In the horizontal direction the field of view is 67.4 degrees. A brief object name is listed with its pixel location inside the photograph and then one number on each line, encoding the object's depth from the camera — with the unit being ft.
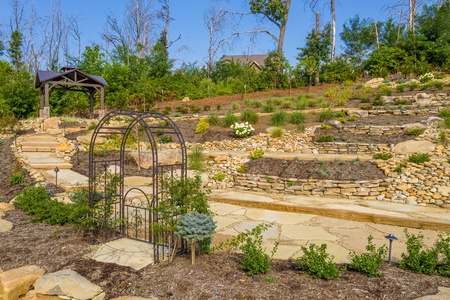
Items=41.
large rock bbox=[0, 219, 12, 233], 12.59
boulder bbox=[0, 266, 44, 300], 8.75
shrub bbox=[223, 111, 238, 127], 38.01
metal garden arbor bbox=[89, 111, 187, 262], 10.46
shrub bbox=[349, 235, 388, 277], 9.12
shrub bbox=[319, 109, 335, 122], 36.88
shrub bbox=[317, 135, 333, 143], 30.30
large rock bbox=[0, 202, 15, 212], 15.51
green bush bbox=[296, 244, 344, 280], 8.95
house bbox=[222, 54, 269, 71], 123.80
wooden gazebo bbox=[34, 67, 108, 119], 41.45
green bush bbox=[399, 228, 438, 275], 9.29
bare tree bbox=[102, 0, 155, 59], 87.92
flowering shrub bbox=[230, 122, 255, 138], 33.86
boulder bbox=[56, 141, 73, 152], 30.05
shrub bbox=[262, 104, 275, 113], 42.90
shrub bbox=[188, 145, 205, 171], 25.96
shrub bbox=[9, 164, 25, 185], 21.09
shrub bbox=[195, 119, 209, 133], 37.47
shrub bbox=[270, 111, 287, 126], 36.55
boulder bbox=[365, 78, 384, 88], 54.85
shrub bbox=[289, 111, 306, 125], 36.62
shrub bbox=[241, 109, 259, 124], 38.29
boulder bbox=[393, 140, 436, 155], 25.68
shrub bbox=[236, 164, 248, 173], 25.01
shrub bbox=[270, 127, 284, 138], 32.89
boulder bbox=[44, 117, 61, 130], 37.68
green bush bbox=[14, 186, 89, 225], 12.29
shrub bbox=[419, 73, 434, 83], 49.85
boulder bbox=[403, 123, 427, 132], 29.97
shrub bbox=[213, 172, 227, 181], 25.09
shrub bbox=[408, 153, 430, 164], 22.85
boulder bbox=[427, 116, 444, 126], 30.83
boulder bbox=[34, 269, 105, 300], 8.43
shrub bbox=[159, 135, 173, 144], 34.32
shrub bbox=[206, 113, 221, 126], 39.45
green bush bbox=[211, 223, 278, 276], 9.16
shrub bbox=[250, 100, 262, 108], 47.19
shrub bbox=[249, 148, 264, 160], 26.66
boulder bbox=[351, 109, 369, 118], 37.21
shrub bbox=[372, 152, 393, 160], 24.43
